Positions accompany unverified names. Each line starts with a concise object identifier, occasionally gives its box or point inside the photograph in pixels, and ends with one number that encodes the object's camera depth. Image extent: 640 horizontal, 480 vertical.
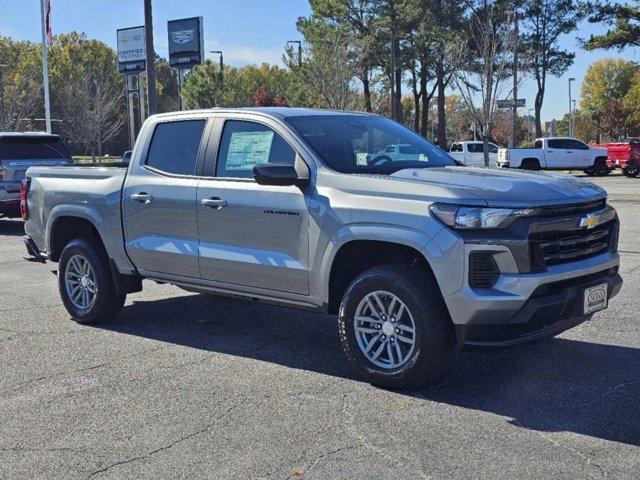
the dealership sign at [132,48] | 37.09
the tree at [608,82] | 88.25
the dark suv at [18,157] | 14.55
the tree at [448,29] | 45.31
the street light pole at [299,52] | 41.75
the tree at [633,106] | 67.31
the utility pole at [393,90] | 36.94
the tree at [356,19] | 48.03
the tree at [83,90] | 49.22
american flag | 33.75
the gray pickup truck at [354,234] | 4.58
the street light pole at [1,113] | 39.05
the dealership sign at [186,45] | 38.88
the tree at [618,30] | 32.12
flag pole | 33.62
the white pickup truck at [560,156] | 34.88
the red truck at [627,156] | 32.84
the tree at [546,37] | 48.66
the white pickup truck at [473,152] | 38.38
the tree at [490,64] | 32.38
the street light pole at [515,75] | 33.55
